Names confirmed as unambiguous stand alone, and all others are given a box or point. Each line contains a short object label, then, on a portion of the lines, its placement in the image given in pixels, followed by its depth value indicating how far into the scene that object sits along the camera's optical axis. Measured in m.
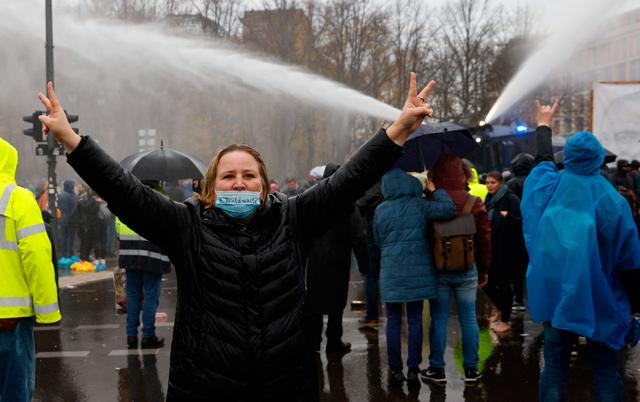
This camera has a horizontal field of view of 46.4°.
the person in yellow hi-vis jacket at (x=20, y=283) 4.05
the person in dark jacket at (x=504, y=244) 7.85
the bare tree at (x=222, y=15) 36.34
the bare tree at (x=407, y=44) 37.81
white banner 11.91
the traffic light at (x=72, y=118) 13.88
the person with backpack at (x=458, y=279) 5.64
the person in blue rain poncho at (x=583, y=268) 4.09
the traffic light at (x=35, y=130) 14.05
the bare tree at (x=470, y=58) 36.41
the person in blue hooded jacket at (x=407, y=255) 5.69
